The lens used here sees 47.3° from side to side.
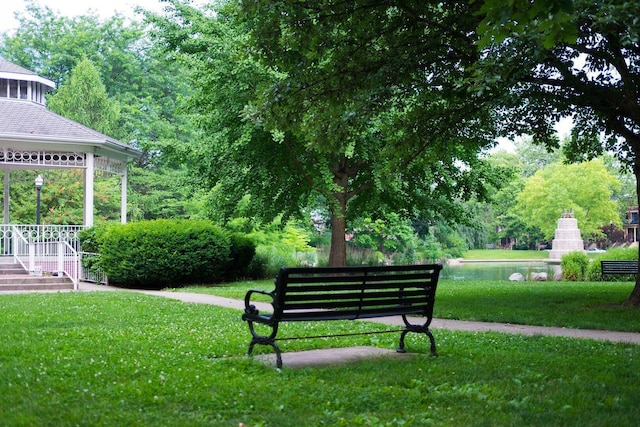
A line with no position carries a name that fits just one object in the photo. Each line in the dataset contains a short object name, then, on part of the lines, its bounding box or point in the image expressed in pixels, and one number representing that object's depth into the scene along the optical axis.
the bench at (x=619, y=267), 21.06
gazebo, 21.36
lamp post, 24.45
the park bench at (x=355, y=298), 7.12
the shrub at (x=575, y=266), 25.64
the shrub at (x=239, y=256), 23.17
